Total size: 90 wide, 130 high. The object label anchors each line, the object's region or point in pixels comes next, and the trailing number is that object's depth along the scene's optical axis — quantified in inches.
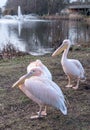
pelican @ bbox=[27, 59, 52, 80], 182.2
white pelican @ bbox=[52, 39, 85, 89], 207.5
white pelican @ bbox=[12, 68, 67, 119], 150.8
